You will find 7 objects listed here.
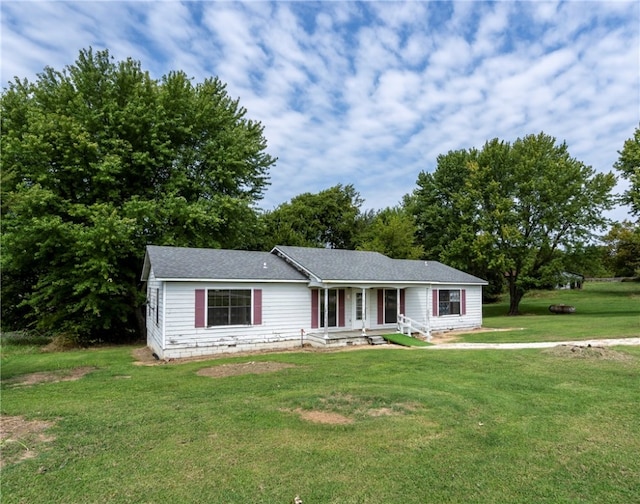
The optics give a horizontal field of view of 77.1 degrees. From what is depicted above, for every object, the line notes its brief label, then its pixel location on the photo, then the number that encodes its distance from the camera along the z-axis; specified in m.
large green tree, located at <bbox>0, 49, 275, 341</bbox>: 17.83
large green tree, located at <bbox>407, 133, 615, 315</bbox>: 28.64
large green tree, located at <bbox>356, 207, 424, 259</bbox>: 32.22
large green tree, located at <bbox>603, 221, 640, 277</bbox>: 42.93
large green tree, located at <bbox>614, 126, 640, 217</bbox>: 25.62
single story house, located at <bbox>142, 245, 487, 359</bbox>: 14.02
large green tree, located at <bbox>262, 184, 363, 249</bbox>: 42.69
